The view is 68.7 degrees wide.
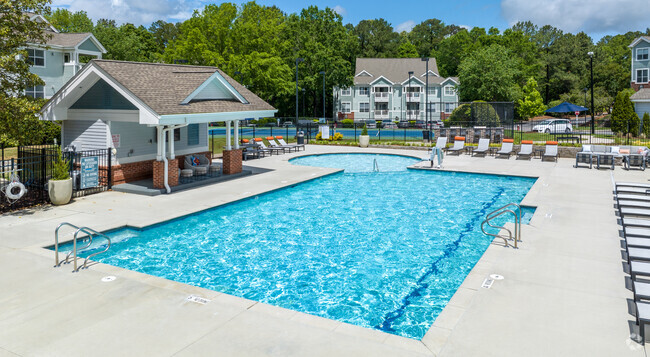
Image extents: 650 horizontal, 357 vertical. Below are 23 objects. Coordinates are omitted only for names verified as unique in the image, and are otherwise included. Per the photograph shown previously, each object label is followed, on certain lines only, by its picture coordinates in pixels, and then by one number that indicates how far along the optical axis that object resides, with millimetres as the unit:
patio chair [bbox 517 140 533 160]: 28125
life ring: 14078
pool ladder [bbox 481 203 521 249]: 10823
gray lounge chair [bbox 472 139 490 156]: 29531
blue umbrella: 43253
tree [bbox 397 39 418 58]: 96812
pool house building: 17094
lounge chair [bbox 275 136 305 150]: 31766
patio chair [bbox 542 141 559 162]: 27156
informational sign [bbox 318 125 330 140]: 37312
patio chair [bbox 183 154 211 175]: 20797
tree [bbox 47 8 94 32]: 68062
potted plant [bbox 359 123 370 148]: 33978
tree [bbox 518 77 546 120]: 72812
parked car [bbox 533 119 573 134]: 46516
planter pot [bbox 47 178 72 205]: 15125
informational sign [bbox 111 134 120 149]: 18172
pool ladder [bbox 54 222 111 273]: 9375
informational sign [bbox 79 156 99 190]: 16750
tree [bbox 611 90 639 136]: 36344
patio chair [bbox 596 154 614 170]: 24078
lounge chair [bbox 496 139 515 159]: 28781
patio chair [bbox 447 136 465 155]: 30469
